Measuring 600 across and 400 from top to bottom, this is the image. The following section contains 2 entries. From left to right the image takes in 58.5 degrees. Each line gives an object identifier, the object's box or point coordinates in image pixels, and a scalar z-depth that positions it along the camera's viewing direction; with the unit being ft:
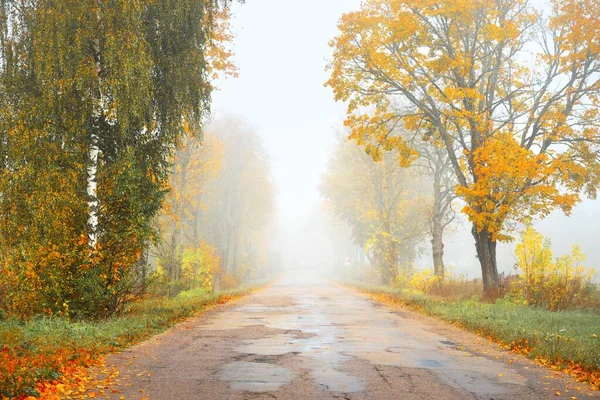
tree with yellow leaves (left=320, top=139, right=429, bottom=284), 113.80
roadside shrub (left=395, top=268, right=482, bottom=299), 72.79
